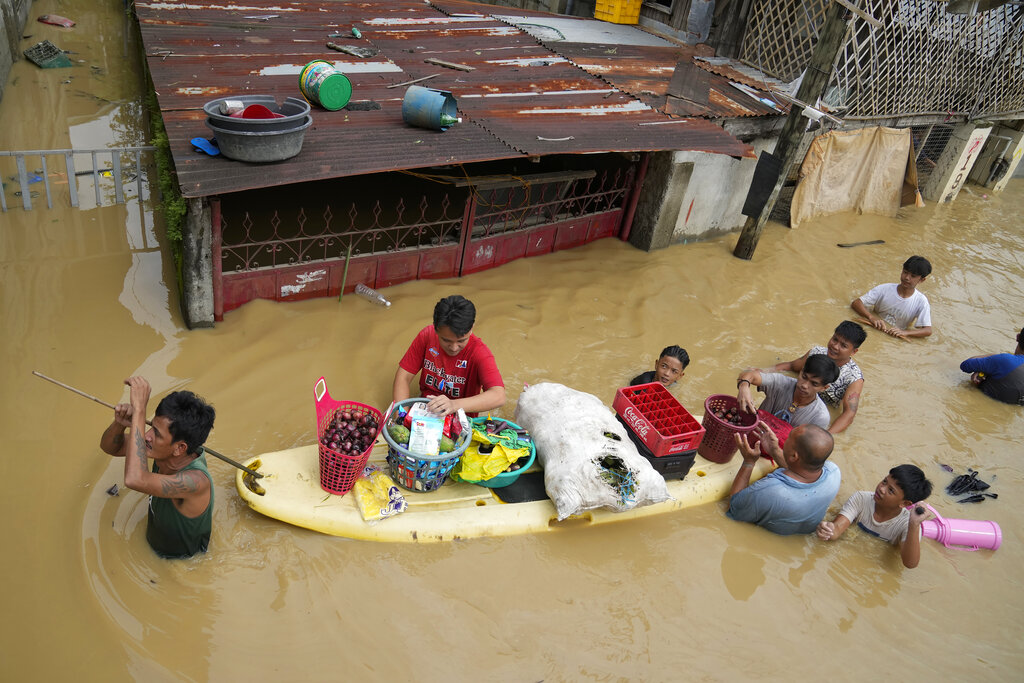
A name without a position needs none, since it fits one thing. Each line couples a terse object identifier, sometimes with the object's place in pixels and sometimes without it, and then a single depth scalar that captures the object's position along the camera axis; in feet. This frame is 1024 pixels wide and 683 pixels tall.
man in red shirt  14.53
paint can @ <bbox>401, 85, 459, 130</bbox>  19.79
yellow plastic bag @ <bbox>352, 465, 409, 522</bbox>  14.30
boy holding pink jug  15.55
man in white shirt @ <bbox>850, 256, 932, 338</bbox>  25.58
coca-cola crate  16.11
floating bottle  21.80
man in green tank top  11.19
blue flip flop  17.08
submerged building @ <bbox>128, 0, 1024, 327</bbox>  19.65
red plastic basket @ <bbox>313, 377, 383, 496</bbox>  13.89
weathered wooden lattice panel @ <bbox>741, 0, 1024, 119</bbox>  30.48
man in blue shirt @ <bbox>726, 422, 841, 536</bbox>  15.01
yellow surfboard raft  14.24
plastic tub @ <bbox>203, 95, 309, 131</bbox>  16.29
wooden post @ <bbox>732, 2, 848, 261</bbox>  25.37
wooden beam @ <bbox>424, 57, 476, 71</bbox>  25.63
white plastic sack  14.76
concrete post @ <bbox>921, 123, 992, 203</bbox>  40.11
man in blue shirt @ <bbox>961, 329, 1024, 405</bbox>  23.43
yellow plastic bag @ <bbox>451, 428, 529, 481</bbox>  14.98
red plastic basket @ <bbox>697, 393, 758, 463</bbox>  17.24
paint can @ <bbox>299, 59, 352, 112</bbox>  19.67
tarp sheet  33.63
